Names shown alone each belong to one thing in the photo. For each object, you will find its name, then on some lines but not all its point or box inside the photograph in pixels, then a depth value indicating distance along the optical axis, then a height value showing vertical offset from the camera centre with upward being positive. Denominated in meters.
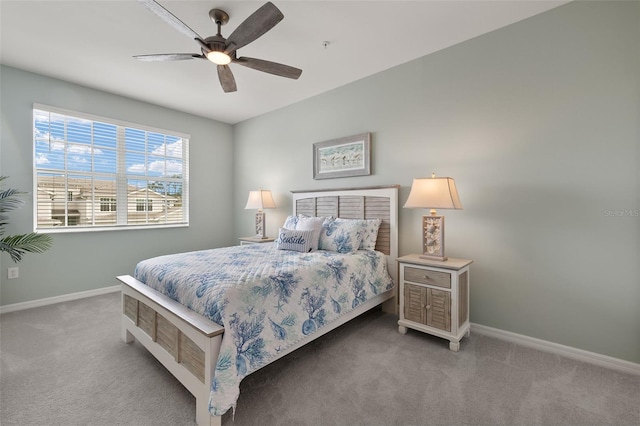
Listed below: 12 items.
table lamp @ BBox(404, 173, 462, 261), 2.35 +0.06
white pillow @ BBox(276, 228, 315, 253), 2.93 -0.31
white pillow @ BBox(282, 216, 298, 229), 3.46 -0.14
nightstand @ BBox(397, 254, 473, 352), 2.28 -0.75
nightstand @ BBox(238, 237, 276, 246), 4.14 -0.43
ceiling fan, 1.77 +1.23
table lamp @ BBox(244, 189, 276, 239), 4.22 +0.12
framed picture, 3.38 +0.69
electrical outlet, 3.11 -0.68
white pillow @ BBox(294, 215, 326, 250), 3.03 -0.16
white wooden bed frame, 1.48 -0.72
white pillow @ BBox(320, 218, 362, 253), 2.90 -0.28
